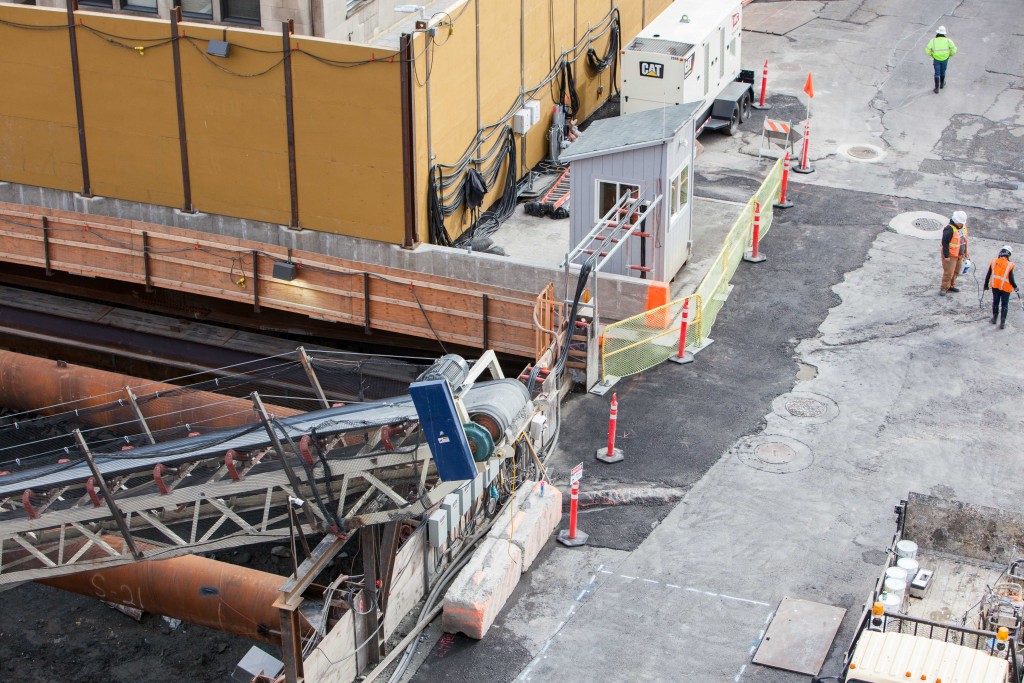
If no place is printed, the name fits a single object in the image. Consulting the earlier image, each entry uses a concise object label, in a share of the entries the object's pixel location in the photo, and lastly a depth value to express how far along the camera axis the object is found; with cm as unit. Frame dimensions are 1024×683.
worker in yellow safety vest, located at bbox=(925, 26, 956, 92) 3538
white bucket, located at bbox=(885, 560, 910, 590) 1603
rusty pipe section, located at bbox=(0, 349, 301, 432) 2389
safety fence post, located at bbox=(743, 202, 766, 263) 2778
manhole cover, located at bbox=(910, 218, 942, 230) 2933
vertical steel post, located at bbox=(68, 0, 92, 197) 2670
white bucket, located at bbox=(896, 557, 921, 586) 1634
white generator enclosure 3064
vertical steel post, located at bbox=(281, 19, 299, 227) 2503
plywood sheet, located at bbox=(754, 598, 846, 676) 1764
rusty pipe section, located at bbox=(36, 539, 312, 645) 1838
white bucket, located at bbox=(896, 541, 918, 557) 1659
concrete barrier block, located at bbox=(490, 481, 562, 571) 1917
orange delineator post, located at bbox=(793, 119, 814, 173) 3206
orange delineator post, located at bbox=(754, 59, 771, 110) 3528
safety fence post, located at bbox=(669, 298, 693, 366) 2438
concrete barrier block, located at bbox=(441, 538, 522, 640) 1806
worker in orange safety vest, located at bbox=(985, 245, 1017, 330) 2491
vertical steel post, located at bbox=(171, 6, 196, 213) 2592
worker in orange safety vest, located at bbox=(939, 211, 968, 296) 2600
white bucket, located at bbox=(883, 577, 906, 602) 1588
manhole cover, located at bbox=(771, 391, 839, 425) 2294
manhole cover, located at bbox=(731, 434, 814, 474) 2167
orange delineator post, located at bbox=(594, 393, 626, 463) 2169
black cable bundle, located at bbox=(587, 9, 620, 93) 3409
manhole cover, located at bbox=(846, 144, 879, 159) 3284
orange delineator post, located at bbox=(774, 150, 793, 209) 3003
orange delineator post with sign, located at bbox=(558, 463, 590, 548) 1964
